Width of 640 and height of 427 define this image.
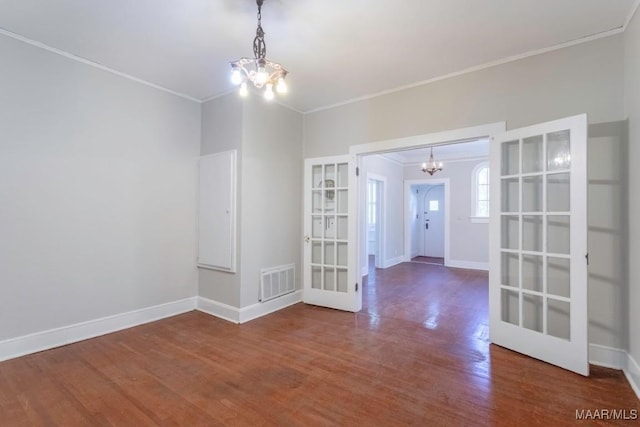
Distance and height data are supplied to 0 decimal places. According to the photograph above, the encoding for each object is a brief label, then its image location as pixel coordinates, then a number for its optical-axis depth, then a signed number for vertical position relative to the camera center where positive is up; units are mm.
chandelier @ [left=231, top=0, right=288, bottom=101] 2164 +1072
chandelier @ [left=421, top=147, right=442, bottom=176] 6462 +1025
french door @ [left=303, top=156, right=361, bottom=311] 3936 -285
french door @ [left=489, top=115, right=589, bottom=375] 2355 -247
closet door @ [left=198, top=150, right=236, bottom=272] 3627 +15
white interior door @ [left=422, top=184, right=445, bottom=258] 8734 -214
